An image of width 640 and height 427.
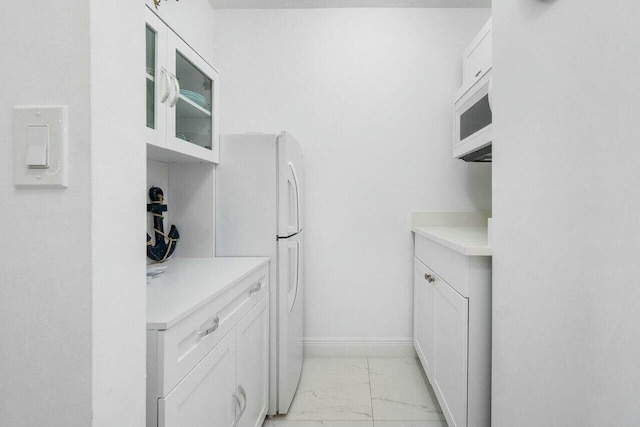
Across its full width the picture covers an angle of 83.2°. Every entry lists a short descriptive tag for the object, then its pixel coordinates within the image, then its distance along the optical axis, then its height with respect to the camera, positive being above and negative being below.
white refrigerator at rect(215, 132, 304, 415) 1.88 -0.03
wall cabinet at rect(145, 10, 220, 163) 1.38 +0.50
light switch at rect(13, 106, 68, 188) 0.58 +0.10
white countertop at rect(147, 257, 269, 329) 0.96 -0.27
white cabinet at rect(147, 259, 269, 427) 0.89 -0.46
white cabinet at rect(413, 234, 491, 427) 1.39 -0.52
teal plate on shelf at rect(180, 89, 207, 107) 1.69 +0.56
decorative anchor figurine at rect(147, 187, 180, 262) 1.66 -0.10
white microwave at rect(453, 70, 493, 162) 1.71 +0.48
